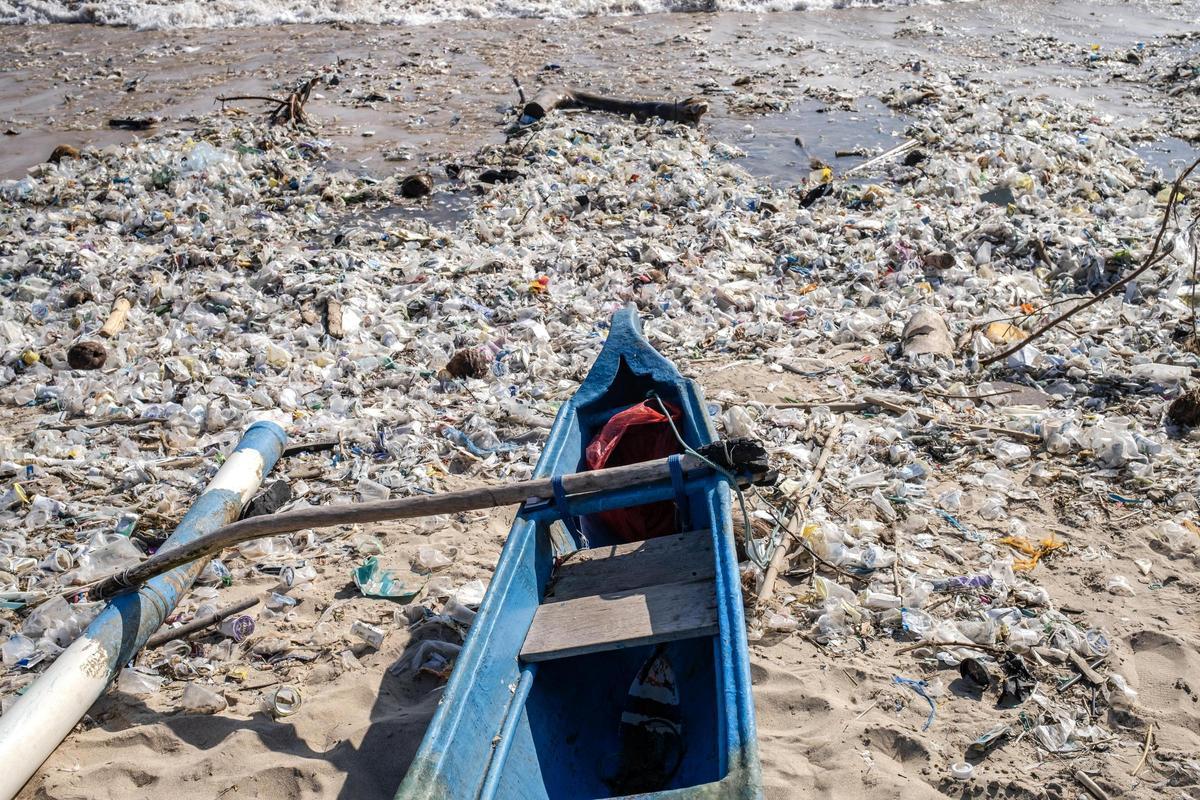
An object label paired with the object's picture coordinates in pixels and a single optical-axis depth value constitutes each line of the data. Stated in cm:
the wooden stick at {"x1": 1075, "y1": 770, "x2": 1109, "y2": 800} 312
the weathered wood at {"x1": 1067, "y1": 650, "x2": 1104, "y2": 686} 357
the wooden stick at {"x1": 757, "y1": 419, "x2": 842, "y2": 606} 413
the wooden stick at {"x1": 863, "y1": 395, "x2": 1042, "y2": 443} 524
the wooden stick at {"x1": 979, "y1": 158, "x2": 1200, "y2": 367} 588
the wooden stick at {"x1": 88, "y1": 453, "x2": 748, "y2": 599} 362
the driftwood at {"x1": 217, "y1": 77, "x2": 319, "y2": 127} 1099
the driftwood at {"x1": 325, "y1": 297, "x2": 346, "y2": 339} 659
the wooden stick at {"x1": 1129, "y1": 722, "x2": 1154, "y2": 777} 321
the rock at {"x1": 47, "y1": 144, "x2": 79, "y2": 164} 976
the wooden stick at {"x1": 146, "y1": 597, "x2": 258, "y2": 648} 396
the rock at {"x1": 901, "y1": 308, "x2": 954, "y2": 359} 612
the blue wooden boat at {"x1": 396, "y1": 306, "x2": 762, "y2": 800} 282
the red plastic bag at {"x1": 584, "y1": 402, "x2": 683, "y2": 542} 441
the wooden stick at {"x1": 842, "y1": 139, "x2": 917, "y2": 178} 952
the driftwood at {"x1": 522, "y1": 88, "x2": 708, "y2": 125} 1107
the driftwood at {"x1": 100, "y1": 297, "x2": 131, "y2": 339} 659
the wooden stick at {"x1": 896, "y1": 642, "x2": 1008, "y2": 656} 374
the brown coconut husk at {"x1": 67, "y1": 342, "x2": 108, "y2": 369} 625
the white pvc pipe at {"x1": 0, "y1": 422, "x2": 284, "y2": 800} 325
